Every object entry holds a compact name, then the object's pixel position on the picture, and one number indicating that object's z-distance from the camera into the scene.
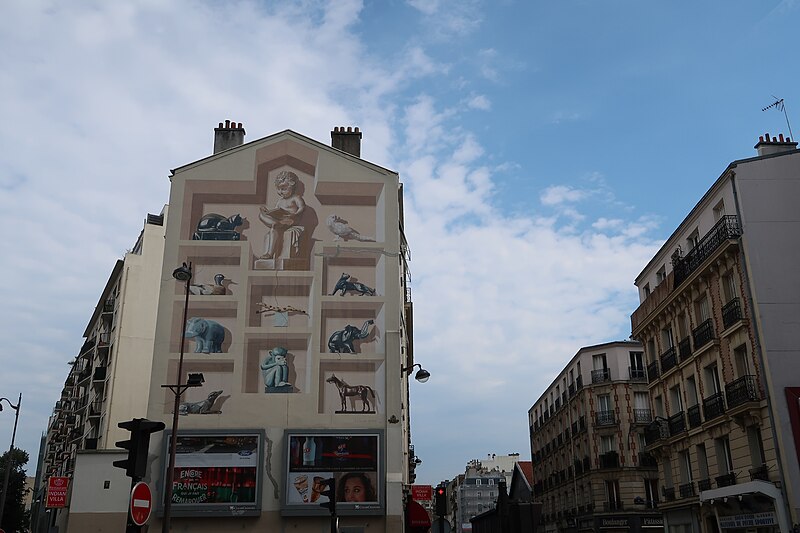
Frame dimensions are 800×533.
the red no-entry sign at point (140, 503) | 7.36
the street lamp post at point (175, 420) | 18.22
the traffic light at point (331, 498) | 18.80
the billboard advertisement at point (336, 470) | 29.19
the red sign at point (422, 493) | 30.53
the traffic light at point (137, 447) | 7.52
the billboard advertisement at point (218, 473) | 28.88
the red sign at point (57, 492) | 34.84
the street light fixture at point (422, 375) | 25.44
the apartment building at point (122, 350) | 41.31
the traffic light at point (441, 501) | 15.65
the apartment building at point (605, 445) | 43.73
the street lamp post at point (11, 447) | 36.14
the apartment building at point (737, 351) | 22.00
